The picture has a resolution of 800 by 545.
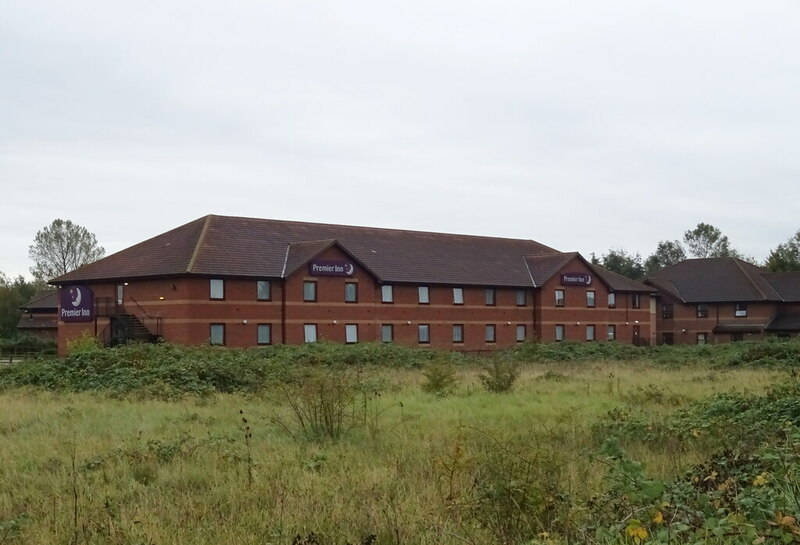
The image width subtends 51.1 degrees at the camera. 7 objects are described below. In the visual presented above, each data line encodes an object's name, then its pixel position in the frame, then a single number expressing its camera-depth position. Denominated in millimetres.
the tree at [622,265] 109194
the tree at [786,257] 87125
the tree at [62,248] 100312
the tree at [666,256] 119438
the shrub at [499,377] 21312
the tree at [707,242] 115138
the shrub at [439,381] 21562
